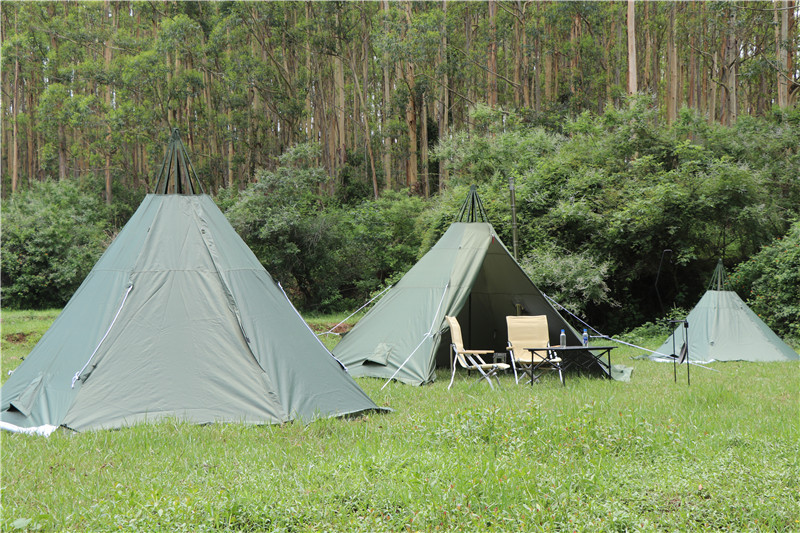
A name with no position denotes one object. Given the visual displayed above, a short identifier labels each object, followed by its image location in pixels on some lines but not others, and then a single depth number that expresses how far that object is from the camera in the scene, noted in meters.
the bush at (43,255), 19.66
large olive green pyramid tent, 5.96
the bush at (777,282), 12.84
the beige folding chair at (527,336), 9.48
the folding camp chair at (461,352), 8.30
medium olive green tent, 9.01
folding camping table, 8.14
